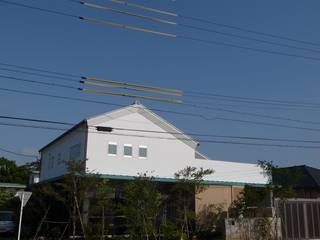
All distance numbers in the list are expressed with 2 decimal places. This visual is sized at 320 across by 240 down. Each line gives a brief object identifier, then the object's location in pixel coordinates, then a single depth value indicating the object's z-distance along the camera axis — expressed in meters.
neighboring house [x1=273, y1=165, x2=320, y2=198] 44.38
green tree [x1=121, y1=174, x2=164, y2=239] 21.08
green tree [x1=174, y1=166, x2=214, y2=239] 25.50
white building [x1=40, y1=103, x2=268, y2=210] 31.52
